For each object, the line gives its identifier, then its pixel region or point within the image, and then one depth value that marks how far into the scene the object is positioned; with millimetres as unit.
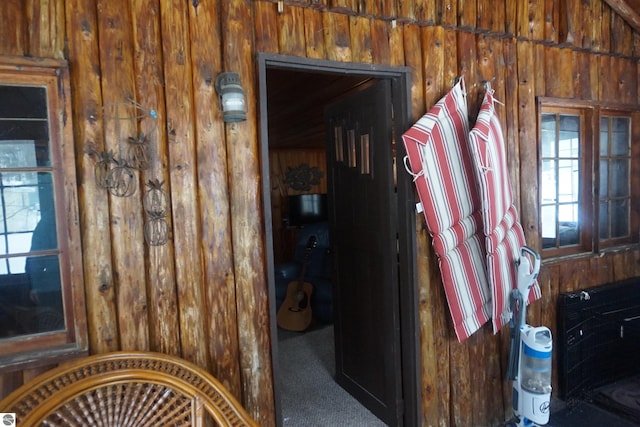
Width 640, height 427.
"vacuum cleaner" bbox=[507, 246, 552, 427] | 2109
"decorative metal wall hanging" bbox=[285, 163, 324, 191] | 7184
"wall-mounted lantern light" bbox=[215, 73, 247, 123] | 1678
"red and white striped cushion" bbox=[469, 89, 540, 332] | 2021
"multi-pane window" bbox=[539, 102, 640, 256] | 2758
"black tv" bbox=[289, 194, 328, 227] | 6992
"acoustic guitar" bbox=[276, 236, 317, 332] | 4070
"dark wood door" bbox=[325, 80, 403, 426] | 2309
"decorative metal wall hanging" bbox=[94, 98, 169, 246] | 1583
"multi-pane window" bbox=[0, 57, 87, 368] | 1498
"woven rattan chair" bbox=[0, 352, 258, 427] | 1390
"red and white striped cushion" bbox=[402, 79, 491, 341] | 2020
